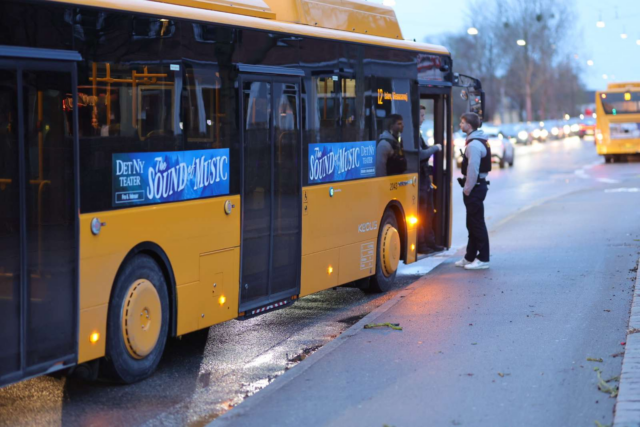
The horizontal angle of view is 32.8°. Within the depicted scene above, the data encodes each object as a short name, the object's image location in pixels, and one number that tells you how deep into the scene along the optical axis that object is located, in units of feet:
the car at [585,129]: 302.86
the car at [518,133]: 254.88
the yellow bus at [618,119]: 149.48
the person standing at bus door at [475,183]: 42.29
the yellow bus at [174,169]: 21.06
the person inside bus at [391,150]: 38.55
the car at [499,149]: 139.95
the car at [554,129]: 303.85
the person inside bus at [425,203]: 43.37
